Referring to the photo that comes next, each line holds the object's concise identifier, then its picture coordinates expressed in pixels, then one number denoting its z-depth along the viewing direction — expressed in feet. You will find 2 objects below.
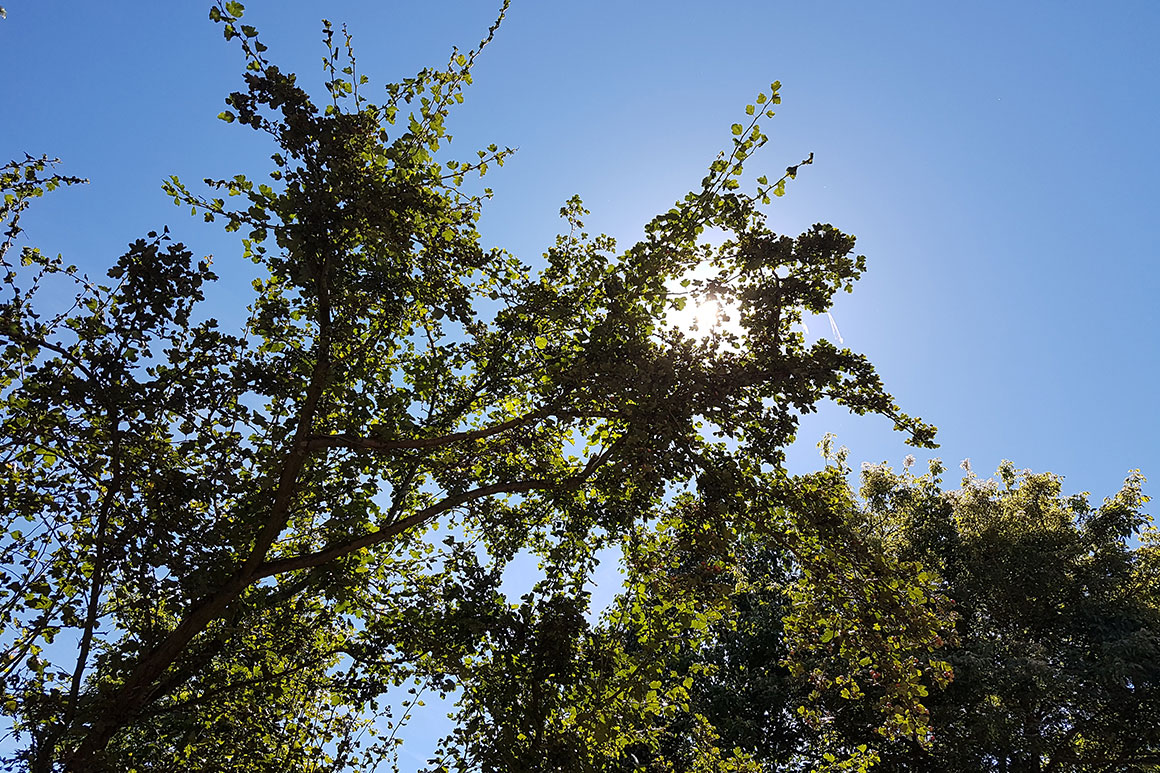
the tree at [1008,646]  49.98
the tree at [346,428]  17.30
